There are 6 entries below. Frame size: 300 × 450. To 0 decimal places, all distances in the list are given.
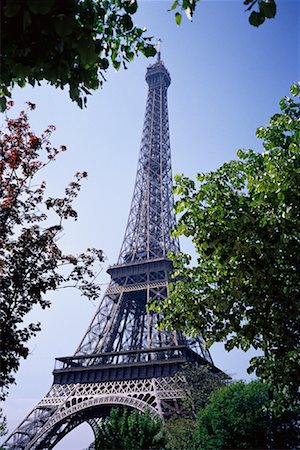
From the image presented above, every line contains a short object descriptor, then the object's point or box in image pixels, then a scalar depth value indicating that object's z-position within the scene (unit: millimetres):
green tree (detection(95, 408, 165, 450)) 16078
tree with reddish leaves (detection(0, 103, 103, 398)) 9828
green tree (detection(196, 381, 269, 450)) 27125
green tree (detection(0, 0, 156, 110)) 3793
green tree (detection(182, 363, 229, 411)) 33094
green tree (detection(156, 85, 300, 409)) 7211
